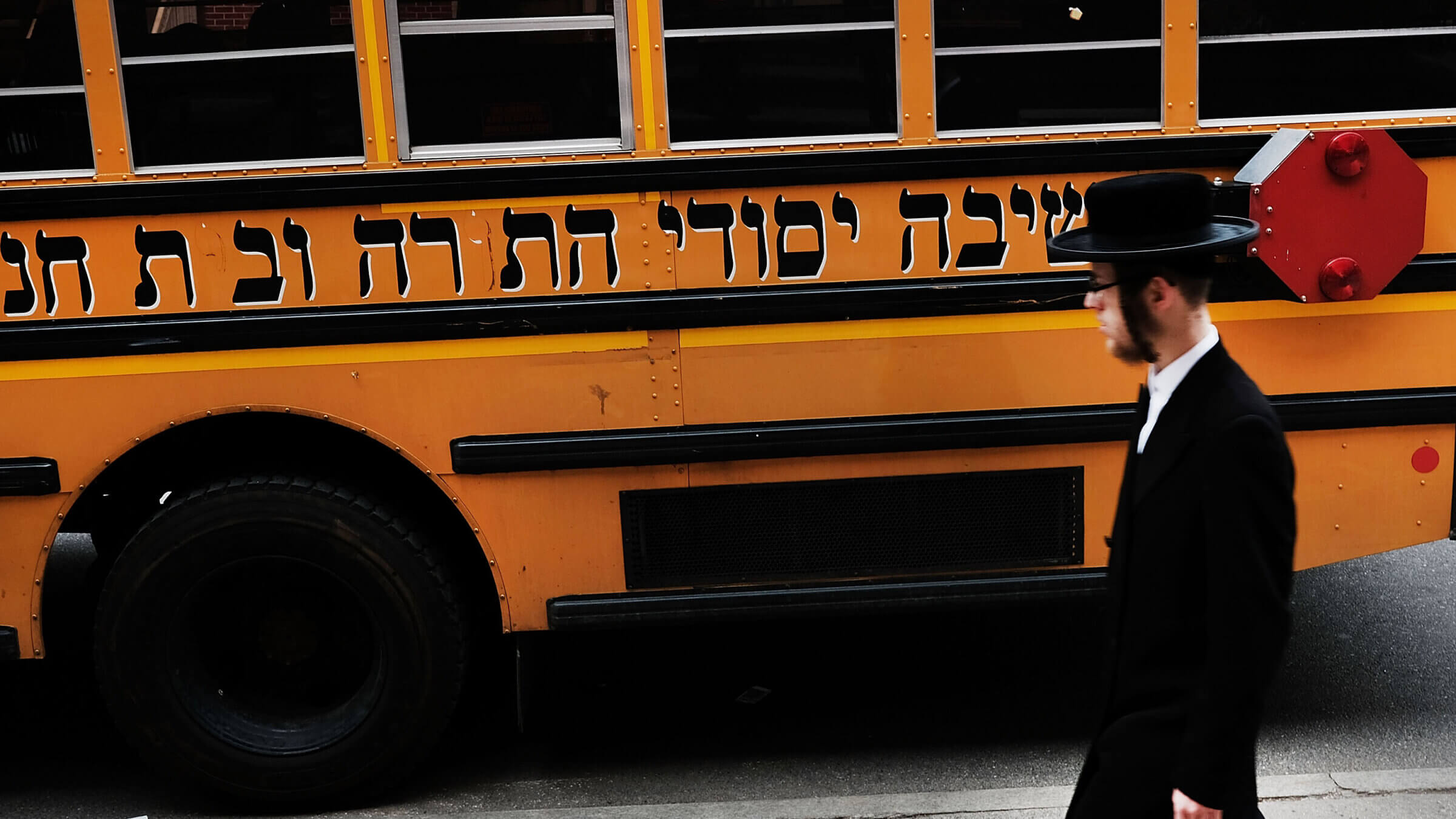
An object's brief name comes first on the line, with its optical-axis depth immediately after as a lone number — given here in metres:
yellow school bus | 3.30
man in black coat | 1.78
